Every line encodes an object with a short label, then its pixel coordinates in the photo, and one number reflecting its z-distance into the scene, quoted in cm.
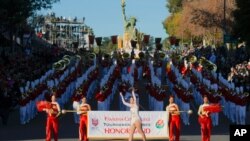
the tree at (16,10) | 4538
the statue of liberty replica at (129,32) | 8290
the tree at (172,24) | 11022
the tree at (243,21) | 5409
